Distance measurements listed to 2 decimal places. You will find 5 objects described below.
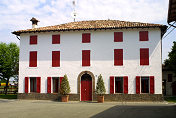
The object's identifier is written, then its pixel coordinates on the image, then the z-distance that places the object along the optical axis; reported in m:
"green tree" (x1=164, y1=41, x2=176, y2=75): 27.27
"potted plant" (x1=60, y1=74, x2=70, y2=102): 21.34
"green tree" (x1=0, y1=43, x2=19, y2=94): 34.97
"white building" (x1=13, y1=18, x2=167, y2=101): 21.44
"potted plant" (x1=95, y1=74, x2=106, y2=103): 20.58
